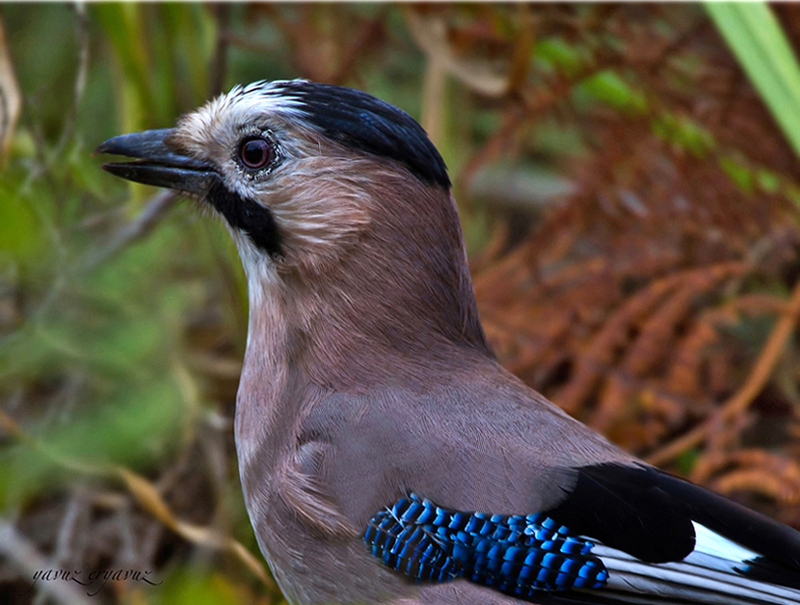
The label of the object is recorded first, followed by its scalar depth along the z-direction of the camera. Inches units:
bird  107.4
